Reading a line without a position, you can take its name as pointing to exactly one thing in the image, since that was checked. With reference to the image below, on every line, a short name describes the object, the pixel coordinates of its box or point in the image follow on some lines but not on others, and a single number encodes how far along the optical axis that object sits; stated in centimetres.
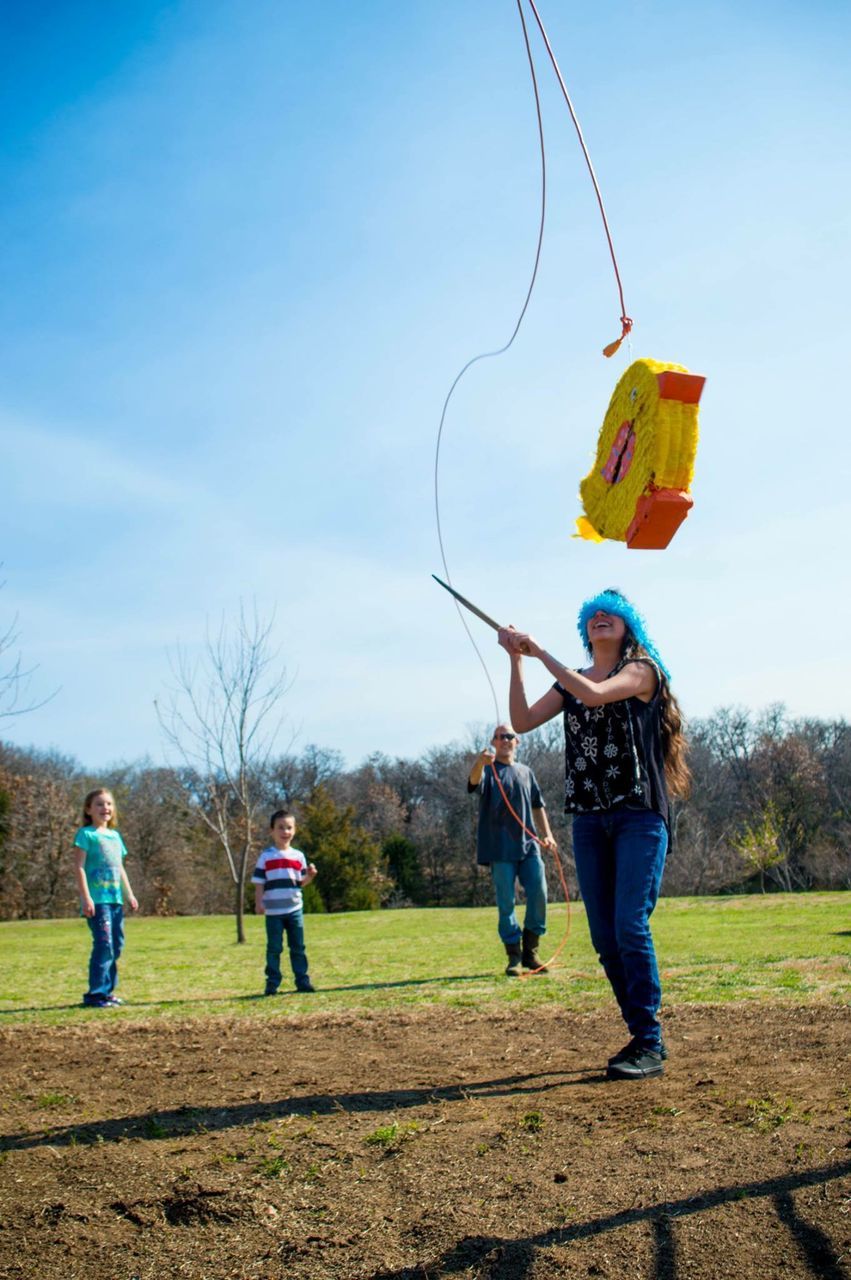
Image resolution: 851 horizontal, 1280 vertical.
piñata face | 373
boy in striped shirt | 695
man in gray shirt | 699
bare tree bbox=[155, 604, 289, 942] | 1441
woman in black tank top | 374
